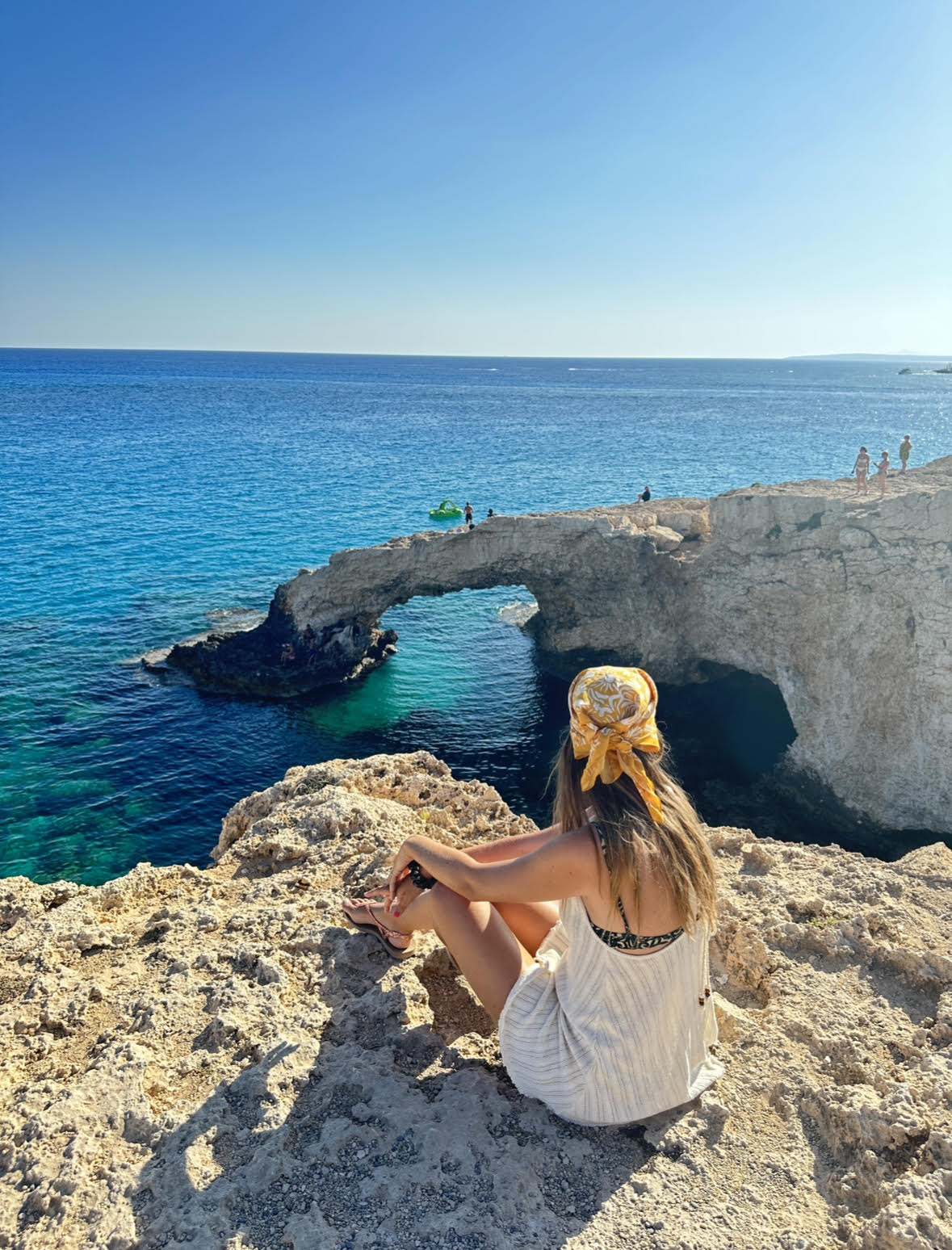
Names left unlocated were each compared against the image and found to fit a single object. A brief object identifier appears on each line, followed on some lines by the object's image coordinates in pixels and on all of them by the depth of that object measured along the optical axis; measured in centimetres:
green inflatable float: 4591
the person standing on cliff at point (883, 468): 1819
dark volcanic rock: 2598
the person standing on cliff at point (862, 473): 1900
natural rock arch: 1653
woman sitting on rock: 369
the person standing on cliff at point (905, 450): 2084
